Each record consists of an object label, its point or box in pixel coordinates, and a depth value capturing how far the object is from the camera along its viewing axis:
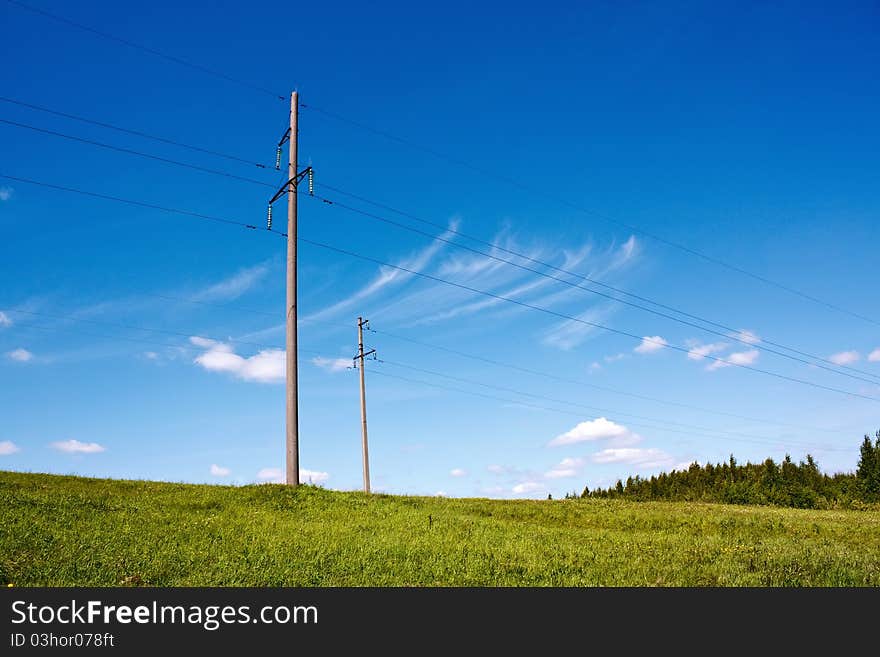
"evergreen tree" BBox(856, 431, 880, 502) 62.38
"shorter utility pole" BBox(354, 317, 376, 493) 38.12
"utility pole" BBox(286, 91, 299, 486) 21.11
